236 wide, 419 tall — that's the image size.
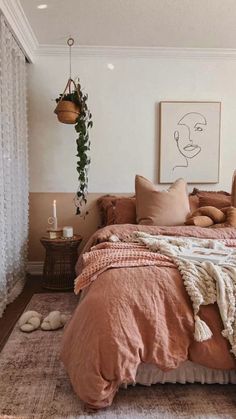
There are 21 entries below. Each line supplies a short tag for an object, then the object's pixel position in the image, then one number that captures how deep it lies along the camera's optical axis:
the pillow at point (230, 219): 2.82
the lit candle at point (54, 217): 3.31
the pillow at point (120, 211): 3.18
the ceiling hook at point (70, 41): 3.44
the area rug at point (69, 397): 1.53
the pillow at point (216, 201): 3.20
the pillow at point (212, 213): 2.90
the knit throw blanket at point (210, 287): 1.58
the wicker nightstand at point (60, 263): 3.32
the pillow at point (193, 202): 3.31
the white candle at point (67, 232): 3.36
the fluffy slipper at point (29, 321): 2.34
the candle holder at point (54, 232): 3.36
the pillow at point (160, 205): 2.96
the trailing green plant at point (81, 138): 3.42
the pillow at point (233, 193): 3.11
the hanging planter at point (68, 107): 3.33
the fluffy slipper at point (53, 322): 2.37
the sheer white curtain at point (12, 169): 2.69
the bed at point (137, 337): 1.49
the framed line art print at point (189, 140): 3.75
